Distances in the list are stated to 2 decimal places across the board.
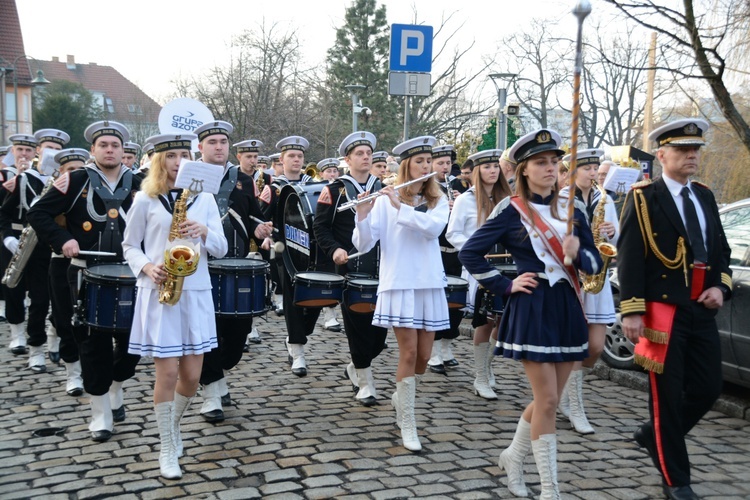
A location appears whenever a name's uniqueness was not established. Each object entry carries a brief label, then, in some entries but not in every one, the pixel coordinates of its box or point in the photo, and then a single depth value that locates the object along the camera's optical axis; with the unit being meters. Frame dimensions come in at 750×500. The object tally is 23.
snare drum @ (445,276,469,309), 6.86
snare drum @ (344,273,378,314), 6.55
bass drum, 8.06
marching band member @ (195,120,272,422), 6.65
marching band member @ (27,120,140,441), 6.35
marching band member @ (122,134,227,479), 5.23
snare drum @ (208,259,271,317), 6.32
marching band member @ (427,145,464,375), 8.52
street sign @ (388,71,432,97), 10.33
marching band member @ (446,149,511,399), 7.30
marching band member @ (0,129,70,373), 8.45
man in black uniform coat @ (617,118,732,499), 4.95
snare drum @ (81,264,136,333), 5.75
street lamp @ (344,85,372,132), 21.91
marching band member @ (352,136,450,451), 5.98
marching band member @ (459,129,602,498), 4.62
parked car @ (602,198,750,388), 6.55
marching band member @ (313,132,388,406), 7.11
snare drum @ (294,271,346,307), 6.92
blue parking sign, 10.30
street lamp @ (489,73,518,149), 15.14
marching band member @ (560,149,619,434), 6.31
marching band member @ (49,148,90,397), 6.68
